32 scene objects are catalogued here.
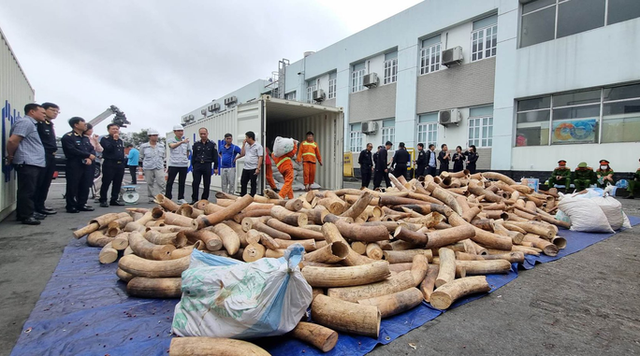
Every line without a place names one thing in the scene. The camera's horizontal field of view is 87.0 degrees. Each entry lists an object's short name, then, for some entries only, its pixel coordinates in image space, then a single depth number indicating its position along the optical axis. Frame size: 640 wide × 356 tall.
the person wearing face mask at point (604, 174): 10.59
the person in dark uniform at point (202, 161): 7.95
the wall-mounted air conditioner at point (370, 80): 18.91
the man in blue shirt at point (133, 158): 12.70
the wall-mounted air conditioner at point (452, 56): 14.98
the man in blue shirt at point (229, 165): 8.80
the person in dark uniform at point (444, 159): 13.57
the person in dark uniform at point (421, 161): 13.45
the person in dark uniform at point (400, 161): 11.42
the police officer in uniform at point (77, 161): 6.65
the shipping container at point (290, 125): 9.15
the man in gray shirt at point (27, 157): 5.42
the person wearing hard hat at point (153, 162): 8.57
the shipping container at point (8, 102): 5.65
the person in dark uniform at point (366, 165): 12.30
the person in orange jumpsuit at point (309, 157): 8.85
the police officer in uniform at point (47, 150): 6.09
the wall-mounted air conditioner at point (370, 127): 19.14
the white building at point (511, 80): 11.26
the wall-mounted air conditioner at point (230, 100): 32.71
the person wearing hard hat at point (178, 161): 8.02
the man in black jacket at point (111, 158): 7.64
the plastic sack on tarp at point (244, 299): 1.88
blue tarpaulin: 2.09
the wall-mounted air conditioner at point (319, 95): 22.64
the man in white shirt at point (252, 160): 8.12
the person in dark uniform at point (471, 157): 13.09
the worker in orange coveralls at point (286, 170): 7.65
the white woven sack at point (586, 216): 5.64
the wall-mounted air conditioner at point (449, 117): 15.16
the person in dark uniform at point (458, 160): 13.47
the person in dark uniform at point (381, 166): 11.49
